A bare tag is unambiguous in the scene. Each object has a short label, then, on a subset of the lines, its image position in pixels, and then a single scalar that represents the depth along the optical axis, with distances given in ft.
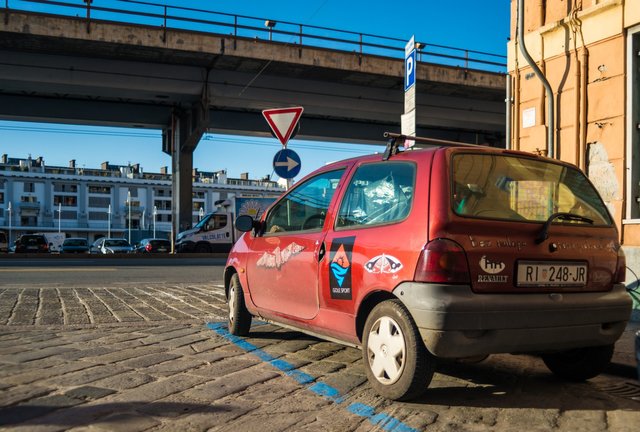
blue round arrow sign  33.78
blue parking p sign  27.68
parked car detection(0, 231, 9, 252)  133.40
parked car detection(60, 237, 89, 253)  132.67
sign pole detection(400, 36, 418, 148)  26.89
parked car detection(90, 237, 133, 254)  133.80
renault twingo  11.71
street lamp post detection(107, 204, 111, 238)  346.62
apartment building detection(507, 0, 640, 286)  24.64
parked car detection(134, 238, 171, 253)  120.23
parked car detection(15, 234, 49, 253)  124.98
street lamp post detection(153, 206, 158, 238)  343.34
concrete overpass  78.74
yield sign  33.60
